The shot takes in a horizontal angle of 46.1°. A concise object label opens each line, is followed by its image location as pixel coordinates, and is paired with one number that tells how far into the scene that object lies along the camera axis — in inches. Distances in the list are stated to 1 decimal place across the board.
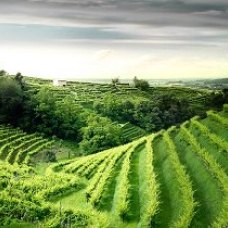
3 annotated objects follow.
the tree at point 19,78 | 1618.2
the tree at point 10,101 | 1394.7
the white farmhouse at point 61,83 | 2191.5
